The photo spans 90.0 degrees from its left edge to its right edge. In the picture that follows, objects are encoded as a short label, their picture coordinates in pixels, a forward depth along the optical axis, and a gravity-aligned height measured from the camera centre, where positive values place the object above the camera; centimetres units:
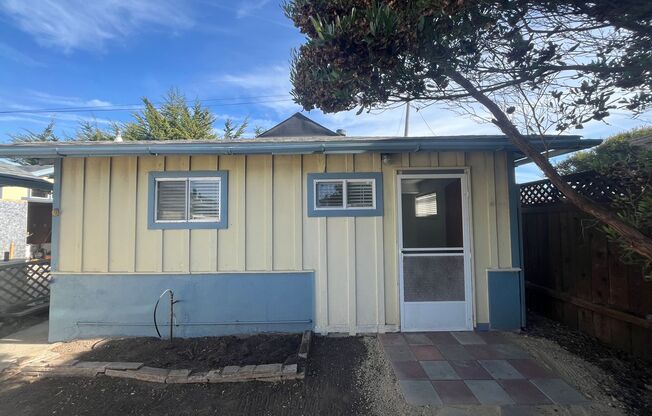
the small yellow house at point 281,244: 434 -21
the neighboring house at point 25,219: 1070 +45
